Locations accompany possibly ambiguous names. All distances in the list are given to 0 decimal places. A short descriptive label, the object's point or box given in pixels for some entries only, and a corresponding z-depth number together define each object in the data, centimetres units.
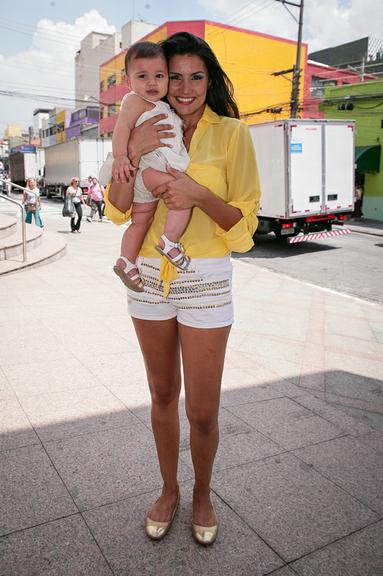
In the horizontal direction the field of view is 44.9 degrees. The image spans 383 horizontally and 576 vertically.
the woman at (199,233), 189
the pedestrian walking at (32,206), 1369
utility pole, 1867
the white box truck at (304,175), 1201
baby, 183
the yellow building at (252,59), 2766
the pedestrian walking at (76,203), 1432
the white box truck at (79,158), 2589
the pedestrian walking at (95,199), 1823
